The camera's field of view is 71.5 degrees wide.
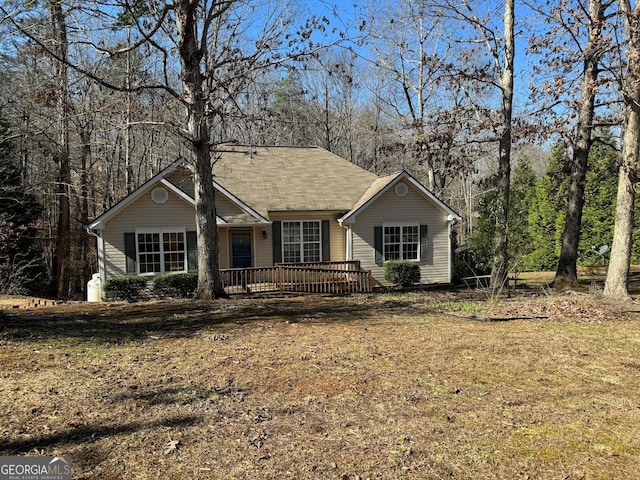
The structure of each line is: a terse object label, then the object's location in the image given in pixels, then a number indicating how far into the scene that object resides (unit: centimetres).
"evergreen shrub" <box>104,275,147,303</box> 1486
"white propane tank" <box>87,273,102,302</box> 1553
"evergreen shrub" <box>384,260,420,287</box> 1752
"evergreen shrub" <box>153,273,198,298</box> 1527
